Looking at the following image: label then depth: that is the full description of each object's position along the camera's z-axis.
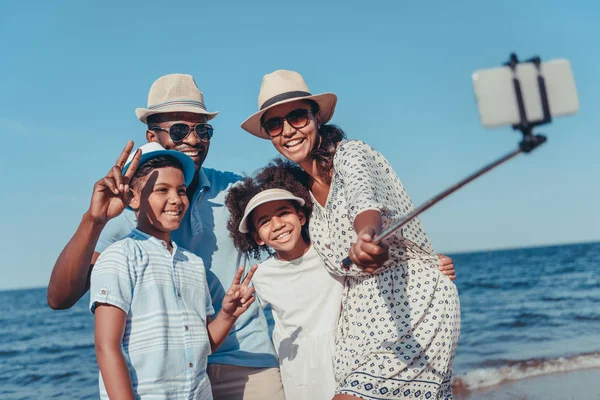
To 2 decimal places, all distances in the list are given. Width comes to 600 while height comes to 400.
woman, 3.00
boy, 2.80
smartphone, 1.86
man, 3.64
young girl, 3.47
